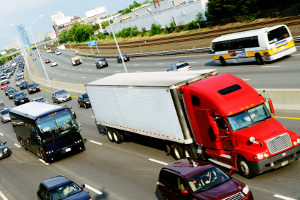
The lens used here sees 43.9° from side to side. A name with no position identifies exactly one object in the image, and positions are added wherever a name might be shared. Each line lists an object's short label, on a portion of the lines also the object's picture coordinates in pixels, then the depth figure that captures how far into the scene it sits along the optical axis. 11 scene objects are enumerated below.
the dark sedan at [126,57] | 64.69
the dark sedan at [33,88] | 60.41
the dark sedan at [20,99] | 51.69
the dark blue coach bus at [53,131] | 21.14
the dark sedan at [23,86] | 70.69
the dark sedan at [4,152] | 25.87
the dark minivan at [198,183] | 9.88
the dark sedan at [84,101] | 36.03
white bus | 30.09
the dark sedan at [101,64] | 66.36
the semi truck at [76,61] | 84.62
